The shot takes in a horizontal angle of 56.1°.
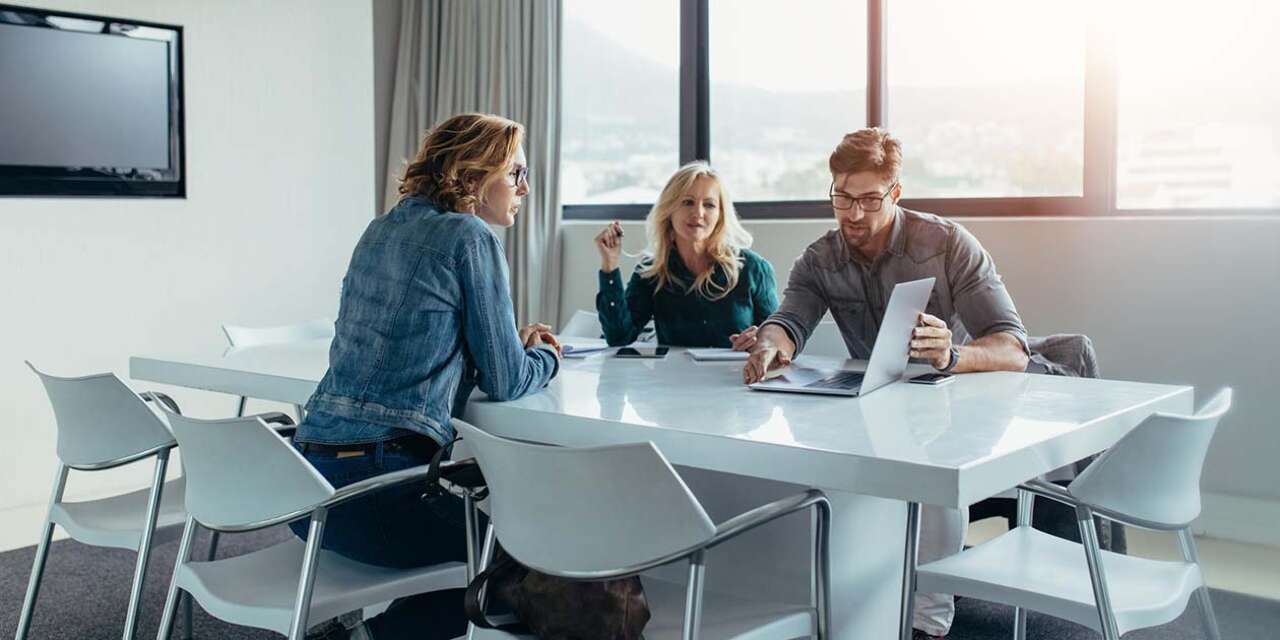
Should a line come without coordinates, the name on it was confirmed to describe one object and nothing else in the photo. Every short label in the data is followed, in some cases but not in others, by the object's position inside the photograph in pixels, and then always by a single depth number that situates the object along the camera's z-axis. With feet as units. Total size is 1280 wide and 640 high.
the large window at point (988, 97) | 13.50
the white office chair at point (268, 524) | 6.40
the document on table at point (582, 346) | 9.90
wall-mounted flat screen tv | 13.00
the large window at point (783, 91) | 15.42
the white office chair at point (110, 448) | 7.95
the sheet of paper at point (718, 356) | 9.36
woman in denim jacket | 7.07
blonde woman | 11.98
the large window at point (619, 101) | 17.48
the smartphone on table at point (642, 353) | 9.64
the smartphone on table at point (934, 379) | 7.91
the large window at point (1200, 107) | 12.17
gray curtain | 17.61
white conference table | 5.55
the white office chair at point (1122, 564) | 6.18
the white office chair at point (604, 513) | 5.31
